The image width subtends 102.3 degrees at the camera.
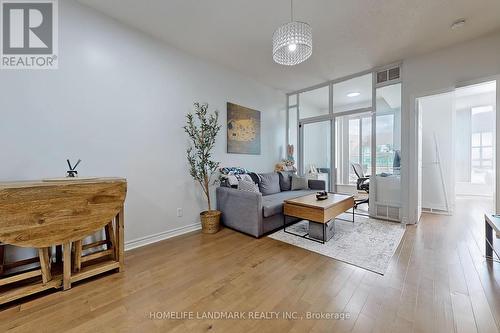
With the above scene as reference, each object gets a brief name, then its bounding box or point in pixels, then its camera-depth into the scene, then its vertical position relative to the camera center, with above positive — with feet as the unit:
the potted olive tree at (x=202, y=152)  9.64 +0.67
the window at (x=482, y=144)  17.48 +1.79
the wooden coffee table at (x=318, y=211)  8.10 -1.96
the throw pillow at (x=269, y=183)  12.37 -1.15
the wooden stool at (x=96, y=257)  5.35 -2.69
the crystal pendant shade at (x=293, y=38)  6.02 +3.91
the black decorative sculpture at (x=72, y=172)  6.02 -0.18
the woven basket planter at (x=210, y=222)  9.58 -2.73
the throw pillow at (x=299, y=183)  13.88 -1.24
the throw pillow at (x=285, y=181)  13.88 -1.09
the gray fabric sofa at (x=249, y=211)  8.91 -2.14
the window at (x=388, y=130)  11.33 +1.98
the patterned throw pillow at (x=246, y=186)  10.16 -1.05
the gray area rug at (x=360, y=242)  6.84 -3.17
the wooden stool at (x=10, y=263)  5.38 -2.66
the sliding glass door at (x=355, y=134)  11.46 +2.20
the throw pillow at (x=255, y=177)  12.22 -0.72
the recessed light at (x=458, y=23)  7.67 +5.48
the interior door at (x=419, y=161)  10.85 +0.20
